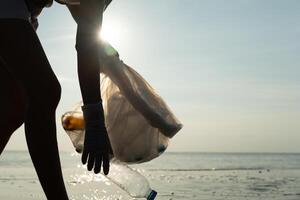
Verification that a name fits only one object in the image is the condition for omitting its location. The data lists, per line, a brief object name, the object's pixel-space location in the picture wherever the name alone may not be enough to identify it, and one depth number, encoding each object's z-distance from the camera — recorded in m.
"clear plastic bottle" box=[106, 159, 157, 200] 3.31
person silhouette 2.53
